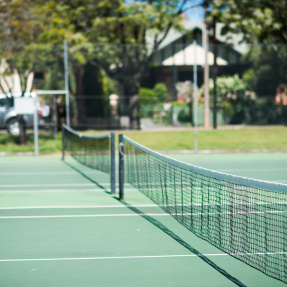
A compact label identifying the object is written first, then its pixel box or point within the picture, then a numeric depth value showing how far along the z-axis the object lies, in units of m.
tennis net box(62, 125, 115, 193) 15.92
